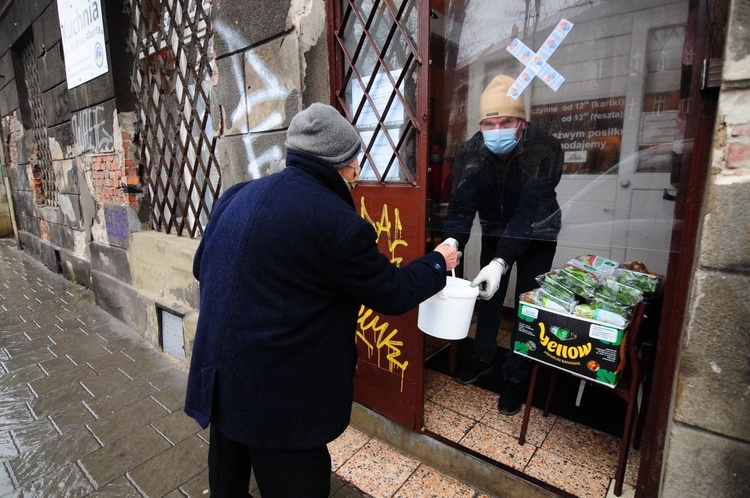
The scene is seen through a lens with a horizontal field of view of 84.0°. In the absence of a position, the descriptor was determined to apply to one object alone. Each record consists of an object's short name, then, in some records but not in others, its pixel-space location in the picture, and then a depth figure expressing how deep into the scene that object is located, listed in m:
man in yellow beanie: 2.26
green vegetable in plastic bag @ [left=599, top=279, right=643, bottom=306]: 1.98
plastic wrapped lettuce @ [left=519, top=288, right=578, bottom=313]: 2.06
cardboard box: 1.92
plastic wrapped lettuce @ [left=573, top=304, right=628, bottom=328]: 1.91
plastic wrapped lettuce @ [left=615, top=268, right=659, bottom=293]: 2.08
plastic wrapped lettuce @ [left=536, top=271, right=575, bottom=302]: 2.09
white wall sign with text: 4.16
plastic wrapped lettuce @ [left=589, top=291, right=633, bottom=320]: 1.96
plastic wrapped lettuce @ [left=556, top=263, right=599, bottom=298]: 2.08
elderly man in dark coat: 1.36
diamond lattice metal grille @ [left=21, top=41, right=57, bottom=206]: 7.00
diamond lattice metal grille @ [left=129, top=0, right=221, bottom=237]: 3.48
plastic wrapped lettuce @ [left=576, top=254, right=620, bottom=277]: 2.23
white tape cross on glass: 2.05
